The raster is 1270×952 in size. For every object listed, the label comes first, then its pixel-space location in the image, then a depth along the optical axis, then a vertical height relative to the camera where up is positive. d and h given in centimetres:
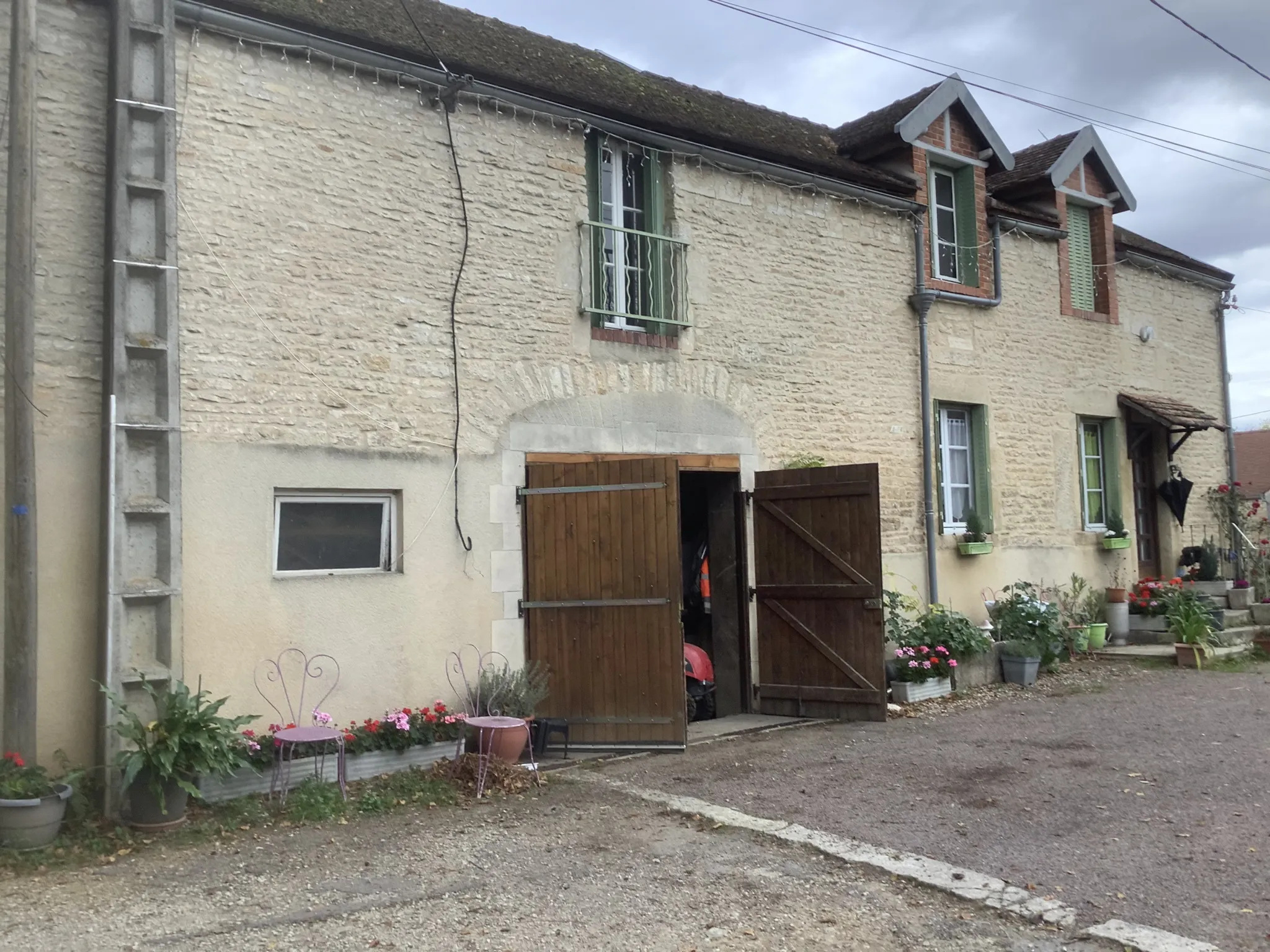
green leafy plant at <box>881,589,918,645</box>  996 -58
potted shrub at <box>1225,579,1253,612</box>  1306 -59
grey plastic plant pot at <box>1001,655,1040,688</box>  1038 -110
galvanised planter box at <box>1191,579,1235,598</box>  1318 -48
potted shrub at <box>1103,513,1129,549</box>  1294 +20
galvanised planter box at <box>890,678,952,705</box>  951 -118
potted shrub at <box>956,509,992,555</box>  1125 +16
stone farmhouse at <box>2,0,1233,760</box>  629 +149
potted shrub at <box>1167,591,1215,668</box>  1142 -87
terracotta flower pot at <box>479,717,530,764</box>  694 -111
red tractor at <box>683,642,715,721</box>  917 -103
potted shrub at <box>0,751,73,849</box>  528 -111
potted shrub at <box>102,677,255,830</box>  563 -92
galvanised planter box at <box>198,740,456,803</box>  620 -120
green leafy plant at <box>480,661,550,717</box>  752 -87
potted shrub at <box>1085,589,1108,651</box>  1241 -75
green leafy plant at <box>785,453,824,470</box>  988 +88
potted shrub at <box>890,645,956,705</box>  953 -103
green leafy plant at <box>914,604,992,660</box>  998 -72
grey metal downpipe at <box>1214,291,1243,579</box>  1501 +235
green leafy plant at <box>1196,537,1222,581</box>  1337 -22
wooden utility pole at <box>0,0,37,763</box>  571 +92
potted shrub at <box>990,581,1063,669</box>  1089 -70
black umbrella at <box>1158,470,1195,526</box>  1387 +72
